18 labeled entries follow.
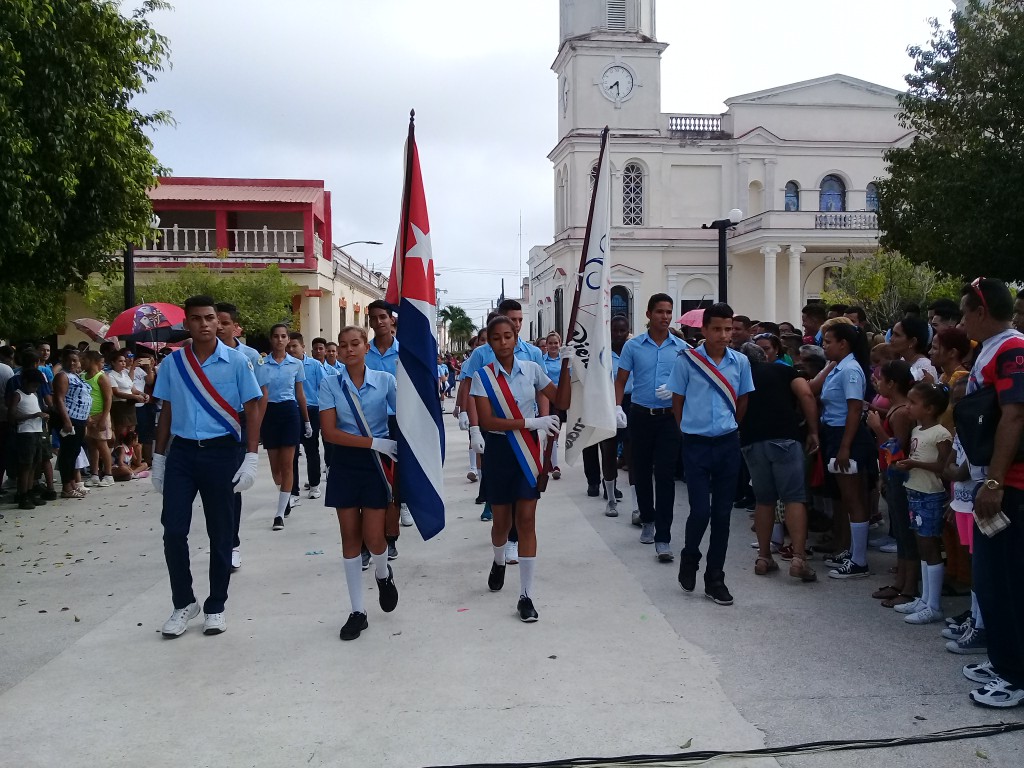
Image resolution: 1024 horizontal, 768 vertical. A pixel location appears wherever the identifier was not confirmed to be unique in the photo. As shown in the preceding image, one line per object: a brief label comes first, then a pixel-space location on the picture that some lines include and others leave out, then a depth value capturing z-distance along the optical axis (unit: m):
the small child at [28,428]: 10.59
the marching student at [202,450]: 5.69
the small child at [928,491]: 5.63
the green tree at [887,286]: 28.50
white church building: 42.44
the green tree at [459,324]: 94.86
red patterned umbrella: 13.88
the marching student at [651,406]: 7.82
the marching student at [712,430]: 6.35
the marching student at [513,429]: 5.93
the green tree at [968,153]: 13.52
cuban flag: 5.58
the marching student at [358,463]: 5.62
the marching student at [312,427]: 10.62
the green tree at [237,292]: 26.06
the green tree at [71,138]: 9.11
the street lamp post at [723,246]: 18.25
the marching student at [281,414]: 9.17
